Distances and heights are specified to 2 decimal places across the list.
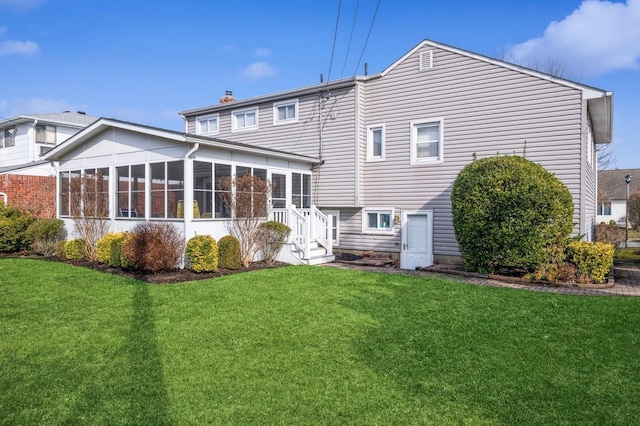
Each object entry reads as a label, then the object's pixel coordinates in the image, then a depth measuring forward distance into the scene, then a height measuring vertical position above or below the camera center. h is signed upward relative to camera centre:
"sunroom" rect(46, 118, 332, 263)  10.44 +0.85
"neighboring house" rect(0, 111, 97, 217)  17.12 +3.79
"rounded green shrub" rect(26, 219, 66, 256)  13.28 -0.92
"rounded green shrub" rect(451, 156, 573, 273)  8.95 -0.10
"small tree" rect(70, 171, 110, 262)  12.17 -0.15
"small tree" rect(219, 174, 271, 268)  10.78 +0.01
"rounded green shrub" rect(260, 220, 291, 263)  11.45 -0.84
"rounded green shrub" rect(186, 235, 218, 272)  9.66 -1.12
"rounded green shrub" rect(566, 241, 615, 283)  8.66 -1.09
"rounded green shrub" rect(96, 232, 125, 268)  10.47 -1.12
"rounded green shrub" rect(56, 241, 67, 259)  12.71 -1.36
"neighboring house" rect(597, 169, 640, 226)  35.67 +1.09
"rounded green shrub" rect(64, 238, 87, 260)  12.28 -1.30
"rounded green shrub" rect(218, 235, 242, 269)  10.28 -1.18
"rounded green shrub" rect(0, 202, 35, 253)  13.42 -0.74
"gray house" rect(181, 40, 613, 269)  10.37 +2.20
